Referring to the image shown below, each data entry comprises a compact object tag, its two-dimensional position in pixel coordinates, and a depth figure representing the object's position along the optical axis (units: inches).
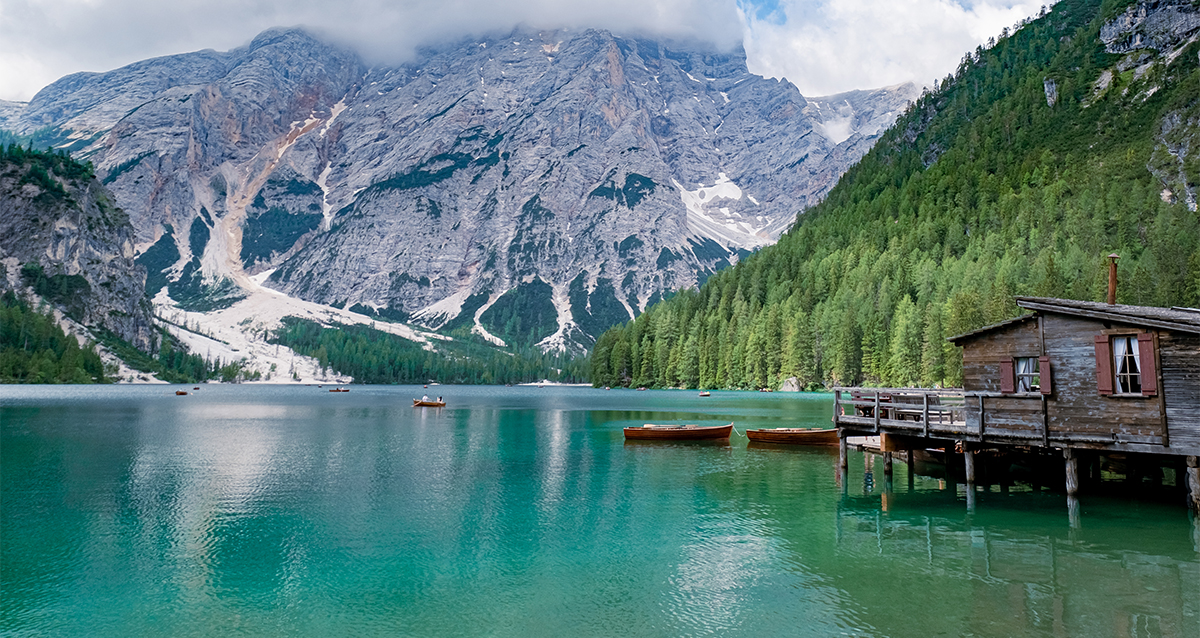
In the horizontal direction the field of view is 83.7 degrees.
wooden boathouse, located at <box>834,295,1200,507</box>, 1031.0
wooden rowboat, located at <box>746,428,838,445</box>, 2316.7
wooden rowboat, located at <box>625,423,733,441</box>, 2529.5
